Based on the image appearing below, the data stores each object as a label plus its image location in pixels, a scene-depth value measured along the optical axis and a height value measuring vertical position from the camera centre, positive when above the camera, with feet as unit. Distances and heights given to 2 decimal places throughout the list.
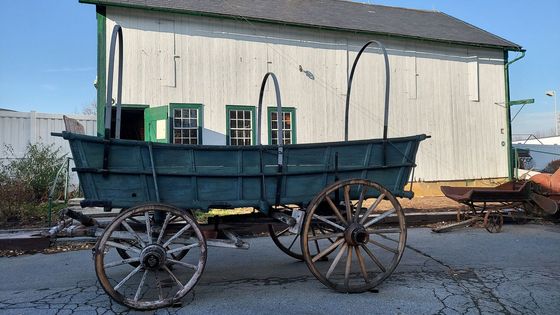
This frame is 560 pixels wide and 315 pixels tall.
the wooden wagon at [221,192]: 12.98 -0.89
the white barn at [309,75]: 37.40 +9.29
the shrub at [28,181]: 29.09 -1.10
